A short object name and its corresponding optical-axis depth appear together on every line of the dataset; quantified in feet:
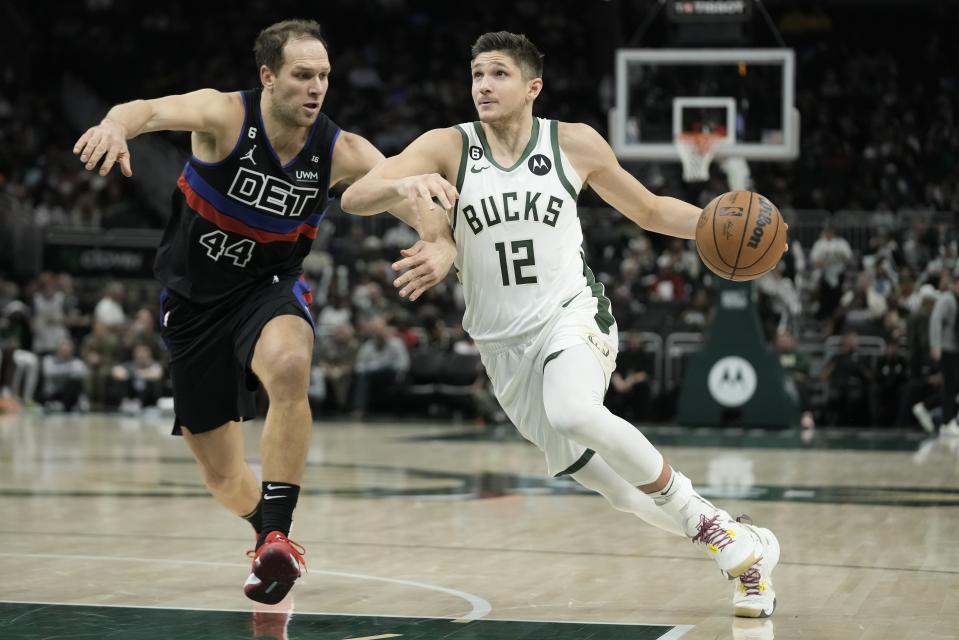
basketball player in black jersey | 18.11
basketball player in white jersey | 17.24
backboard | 52.85
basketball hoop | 52.60
